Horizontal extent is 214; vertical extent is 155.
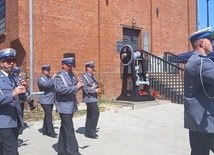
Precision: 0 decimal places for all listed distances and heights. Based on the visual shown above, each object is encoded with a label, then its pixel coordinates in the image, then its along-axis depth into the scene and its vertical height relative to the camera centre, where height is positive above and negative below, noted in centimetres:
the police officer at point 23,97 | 510 -42
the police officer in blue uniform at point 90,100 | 734 -69
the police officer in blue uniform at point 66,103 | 551 -59
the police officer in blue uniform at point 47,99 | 758 -69
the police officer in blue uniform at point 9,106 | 390 -47
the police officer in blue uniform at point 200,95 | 326 -26
